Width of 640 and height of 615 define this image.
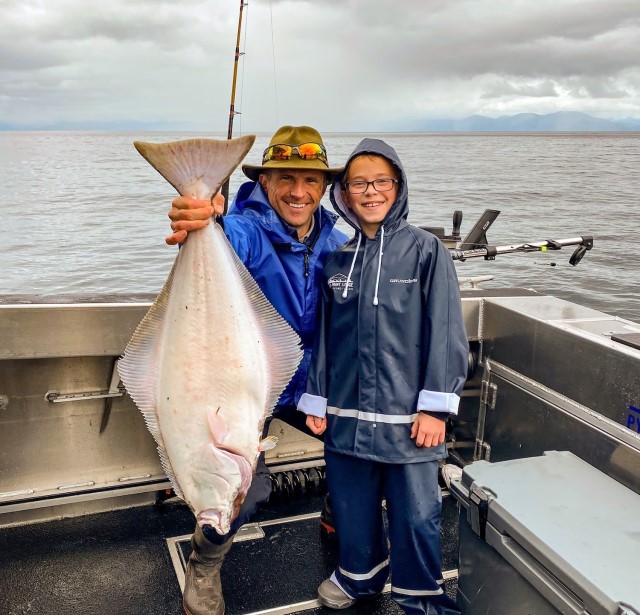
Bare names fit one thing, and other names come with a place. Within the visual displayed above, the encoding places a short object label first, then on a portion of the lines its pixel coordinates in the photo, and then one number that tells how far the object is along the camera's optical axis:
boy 2.31
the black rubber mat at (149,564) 2.65
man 2.48
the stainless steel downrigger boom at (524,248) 4.15
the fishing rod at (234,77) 3.73
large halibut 1.88
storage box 1.58
